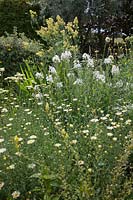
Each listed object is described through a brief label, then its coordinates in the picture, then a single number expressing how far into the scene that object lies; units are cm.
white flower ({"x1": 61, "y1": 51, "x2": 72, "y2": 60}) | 293
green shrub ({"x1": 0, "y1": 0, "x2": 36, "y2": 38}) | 498
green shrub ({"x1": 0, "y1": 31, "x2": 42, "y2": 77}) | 388
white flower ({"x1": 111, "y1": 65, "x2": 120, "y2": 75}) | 271
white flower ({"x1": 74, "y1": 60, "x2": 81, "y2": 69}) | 287
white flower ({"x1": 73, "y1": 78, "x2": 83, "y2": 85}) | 271
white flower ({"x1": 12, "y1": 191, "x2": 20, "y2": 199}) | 167
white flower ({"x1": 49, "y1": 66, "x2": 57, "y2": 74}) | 283
